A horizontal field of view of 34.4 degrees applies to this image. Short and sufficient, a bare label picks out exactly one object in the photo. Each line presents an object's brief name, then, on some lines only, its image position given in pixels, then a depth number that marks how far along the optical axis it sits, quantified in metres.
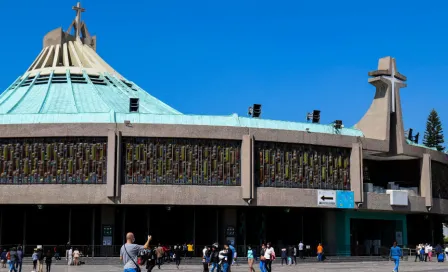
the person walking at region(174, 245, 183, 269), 40.49
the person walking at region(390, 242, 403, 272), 32.44
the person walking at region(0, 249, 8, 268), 41.81
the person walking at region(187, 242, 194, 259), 47.82
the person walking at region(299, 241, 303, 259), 50.34
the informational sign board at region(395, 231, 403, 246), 58.25
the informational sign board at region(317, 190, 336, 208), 51.25
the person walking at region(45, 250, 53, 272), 33.28
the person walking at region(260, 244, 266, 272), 29.72
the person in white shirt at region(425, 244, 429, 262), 51.94
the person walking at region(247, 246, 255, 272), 31.37
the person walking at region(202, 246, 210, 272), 31.27
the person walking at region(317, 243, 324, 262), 48.97
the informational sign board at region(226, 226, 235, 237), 50.41
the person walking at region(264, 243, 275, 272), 30.20
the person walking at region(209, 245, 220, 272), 29.73
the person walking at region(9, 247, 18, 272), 30.86
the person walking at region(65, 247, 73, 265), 43.00
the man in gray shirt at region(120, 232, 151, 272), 15.23
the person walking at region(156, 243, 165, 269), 39.44
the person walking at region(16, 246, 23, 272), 31.66
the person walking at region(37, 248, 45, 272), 33.09
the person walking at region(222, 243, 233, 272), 28.42
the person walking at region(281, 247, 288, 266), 45.80
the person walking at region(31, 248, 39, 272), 33.62
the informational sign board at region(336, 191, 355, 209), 51.97
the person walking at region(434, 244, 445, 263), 51.70
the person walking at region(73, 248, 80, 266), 42.47
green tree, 99.56
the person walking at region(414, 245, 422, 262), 51.97
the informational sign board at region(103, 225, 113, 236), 48.06
